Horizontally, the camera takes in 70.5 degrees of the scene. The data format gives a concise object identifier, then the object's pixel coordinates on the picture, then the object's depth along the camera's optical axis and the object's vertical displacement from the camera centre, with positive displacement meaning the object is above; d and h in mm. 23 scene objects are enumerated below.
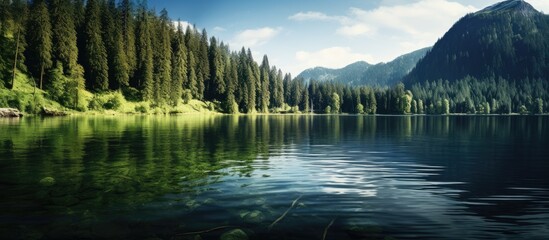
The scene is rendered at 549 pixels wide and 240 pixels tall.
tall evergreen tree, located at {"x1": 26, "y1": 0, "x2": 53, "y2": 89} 109000 +20446
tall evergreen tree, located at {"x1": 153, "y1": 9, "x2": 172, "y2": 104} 132150 +19347
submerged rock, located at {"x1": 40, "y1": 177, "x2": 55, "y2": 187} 17250 -3102
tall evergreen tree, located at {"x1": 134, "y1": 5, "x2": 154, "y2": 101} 128500 +19132
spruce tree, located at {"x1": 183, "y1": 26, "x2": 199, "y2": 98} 157000 +21877
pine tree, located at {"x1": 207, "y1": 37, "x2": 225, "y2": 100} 172250 +17419
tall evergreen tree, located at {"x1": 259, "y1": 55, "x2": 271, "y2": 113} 197750 +7065
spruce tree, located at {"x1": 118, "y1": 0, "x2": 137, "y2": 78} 132750 +28525
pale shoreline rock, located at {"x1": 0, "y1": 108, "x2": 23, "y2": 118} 81625 +325
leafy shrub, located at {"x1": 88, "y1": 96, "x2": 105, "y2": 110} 109312 +2985
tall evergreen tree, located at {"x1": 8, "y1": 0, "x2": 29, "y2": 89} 104750 +21104
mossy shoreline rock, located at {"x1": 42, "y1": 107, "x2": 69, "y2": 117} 96125 +390
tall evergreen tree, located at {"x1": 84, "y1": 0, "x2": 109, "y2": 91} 119750 +17970
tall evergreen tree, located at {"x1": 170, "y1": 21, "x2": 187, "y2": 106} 139375 +18561
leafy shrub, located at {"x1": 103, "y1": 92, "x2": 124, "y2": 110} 114688 +3154
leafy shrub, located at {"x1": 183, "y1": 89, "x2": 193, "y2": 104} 149000 +6785
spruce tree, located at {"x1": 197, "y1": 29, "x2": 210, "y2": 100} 162612 +20072
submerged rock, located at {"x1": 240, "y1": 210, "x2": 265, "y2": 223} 12140 -3306
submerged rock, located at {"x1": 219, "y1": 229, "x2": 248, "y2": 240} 10180 -3213
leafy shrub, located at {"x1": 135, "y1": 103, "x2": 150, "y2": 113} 124625 +1843
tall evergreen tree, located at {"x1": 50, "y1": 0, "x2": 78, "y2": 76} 114438 +22397
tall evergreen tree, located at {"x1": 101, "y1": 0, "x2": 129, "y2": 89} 125125 +21386
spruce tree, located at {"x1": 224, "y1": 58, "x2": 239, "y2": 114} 167875 +12684
